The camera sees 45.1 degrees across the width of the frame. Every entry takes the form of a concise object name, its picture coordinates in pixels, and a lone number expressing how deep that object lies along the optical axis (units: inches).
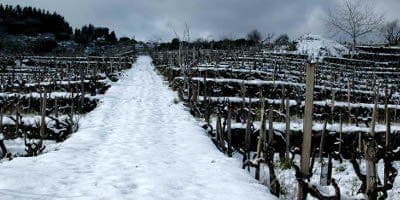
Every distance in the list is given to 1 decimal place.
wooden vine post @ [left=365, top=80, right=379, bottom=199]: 266.4
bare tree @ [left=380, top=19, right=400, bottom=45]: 2641.7
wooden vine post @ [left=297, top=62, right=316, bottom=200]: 292.5
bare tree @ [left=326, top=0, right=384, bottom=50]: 2080.5
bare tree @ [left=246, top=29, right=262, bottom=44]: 3149.6
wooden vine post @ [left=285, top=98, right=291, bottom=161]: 466.2
